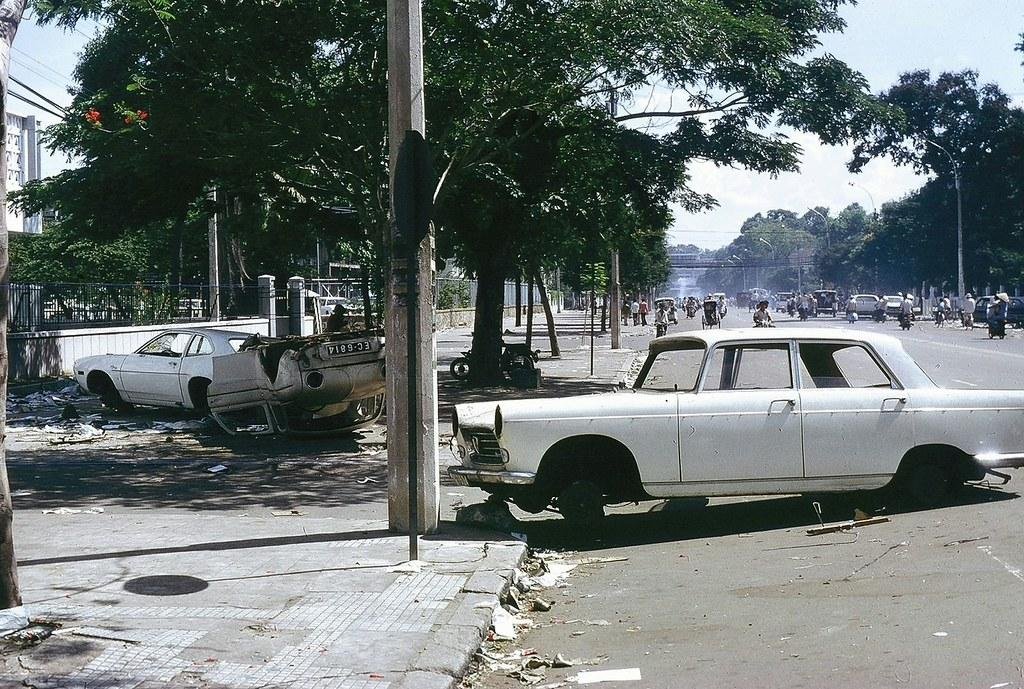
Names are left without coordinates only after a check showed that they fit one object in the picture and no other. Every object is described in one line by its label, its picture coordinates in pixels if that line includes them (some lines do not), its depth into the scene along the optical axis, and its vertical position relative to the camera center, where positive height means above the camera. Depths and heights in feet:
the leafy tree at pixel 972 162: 236.22 +26.92
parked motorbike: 83.20 -3.73
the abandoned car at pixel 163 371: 62.49 -3.19
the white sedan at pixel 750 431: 29.78 -3.18
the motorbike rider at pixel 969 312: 188.14 -1.99
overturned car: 51.60 -3.15
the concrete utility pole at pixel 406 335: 28.37 -0.69
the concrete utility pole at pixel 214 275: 112.16 +3.29
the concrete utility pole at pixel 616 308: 131.54 -0.47
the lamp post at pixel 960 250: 226.38 +9.18
